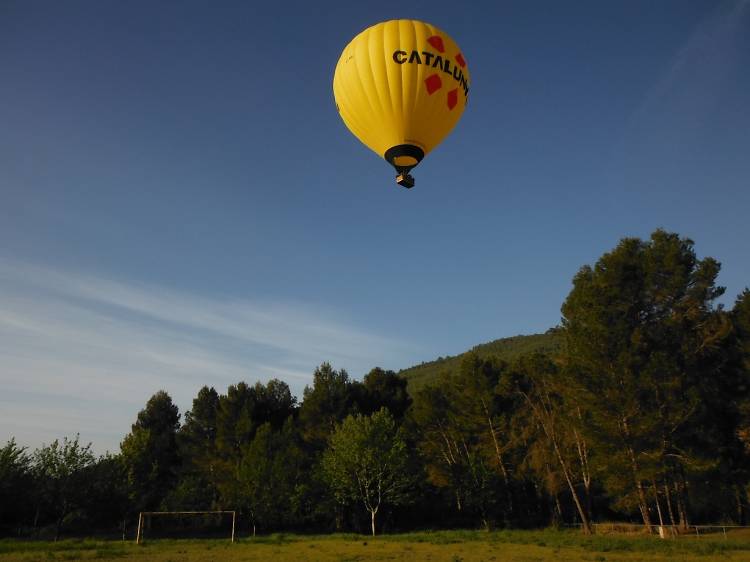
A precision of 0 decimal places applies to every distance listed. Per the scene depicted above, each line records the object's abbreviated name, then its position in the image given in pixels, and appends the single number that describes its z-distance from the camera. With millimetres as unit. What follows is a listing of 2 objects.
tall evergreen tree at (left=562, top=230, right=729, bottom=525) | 27703
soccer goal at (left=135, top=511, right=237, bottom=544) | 46250
